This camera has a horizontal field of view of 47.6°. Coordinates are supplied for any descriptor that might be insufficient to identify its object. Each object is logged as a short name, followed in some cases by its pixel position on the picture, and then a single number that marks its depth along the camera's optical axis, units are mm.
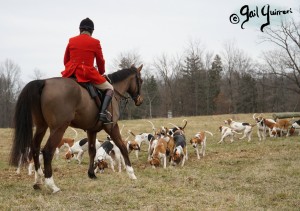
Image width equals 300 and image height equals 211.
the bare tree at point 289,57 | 26328
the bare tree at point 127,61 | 49656
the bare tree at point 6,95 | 49488
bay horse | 5012
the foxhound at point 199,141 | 11195
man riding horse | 5660
